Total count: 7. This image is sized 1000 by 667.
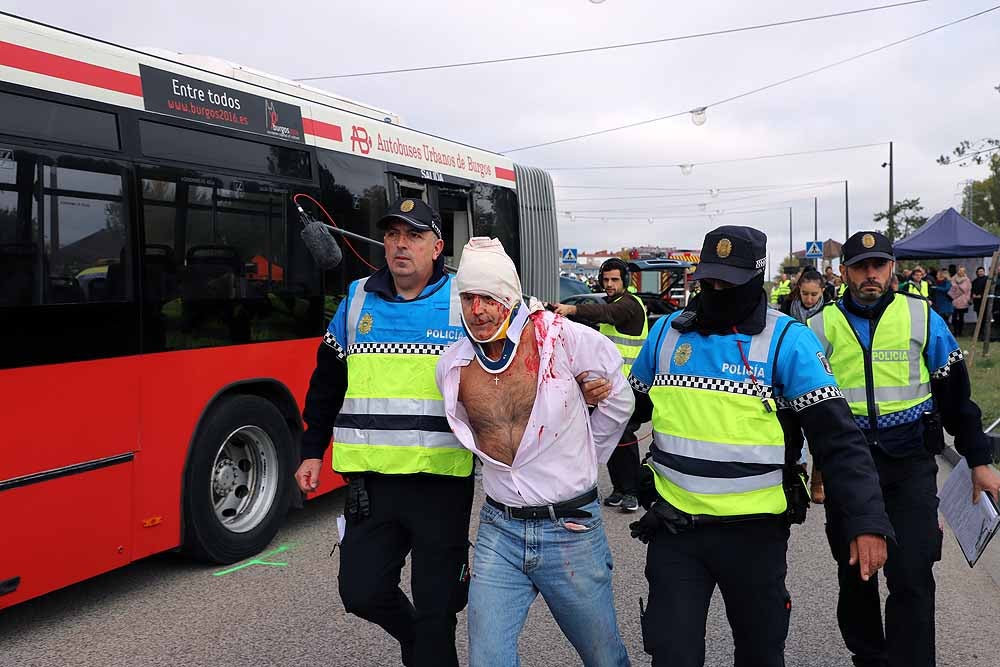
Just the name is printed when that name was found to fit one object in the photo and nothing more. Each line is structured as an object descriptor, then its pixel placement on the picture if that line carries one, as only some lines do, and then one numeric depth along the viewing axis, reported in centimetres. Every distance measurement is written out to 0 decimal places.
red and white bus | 430
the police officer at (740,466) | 281
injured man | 291
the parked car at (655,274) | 2145
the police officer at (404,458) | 325
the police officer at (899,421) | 349
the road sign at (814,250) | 3081
